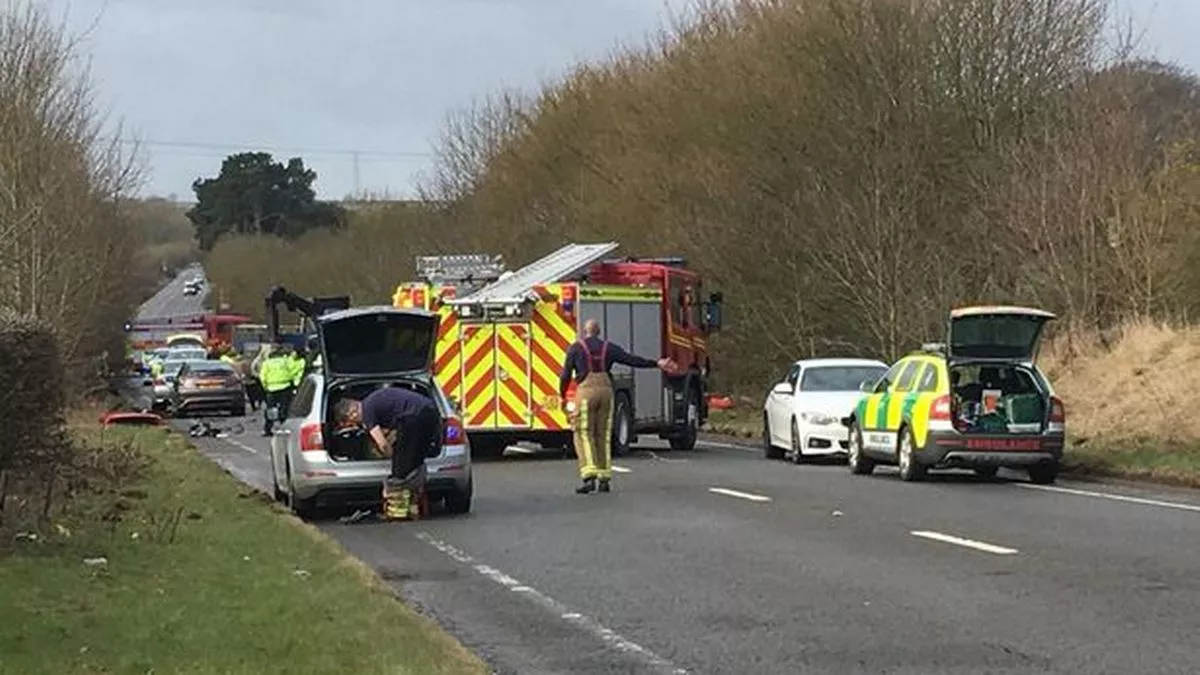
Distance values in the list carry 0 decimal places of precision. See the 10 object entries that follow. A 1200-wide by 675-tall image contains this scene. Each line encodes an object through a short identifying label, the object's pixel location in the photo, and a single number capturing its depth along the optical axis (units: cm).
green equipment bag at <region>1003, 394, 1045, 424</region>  2170
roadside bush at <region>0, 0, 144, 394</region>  2969
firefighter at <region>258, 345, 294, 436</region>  3297
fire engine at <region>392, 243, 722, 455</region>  2744
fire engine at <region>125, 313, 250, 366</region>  9406
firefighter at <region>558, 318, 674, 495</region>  2030
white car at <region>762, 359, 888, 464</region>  2645
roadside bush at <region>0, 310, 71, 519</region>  1494
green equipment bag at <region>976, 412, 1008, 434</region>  2158
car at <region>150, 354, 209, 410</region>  5025
